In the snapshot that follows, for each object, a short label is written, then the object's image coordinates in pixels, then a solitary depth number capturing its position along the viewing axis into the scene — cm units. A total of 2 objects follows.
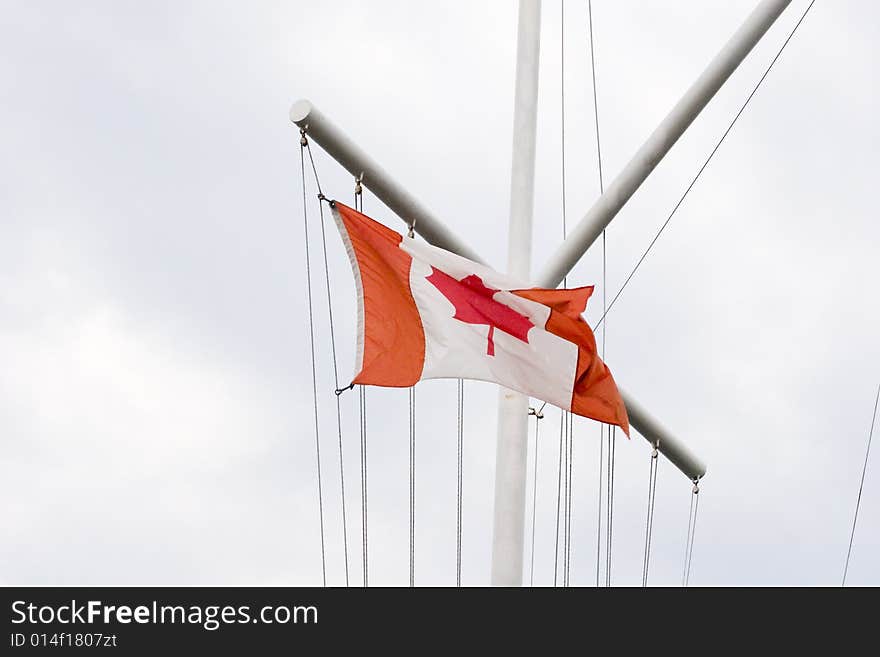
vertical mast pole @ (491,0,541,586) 1220
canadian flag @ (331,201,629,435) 1228
